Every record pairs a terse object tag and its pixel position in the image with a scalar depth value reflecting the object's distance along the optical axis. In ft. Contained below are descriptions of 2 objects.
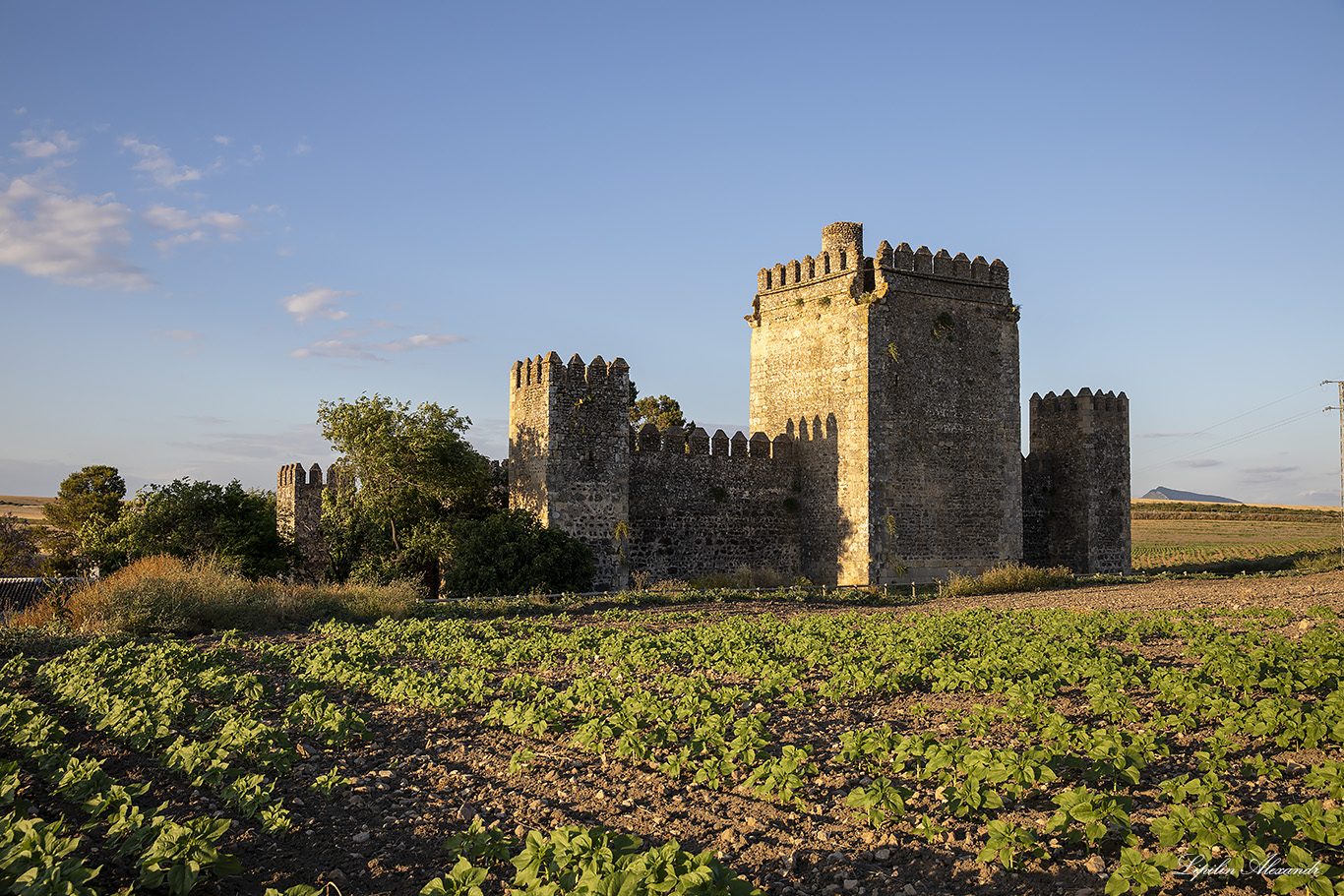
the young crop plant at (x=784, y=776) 18.99
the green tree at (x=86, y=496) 115.44
